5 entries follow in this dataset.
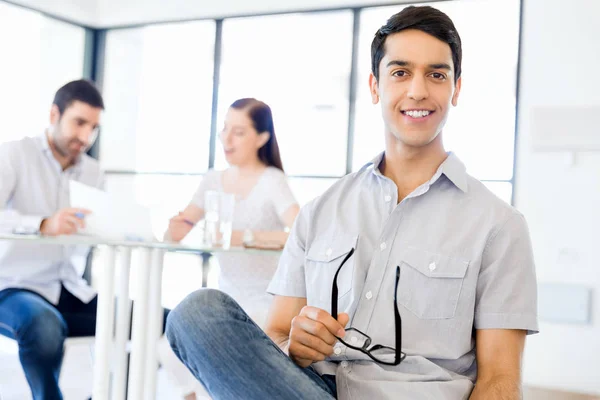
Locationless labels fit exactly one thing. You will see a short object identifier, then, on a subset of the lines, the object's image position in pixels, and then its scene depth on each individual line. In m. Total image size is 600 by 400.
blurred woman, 2.52
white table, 1.99
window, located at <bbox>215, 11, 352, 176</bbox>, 4.71
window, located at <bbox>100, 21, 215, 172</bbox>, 5.21
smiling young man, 1.10
